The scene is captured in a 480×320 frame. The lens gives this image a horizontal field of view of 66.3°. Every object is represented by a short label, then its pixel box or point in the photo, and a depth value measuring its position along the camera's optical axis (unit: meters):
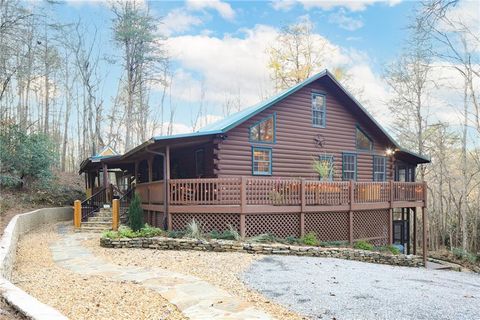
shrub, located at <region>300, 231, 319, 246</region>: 11.89
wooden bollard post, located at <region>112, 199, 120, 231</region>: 13.91
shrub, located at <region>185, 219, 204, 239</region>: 10.95
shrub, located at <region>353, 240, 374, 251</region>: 13.23
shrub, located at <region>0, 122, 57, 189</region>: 19.17
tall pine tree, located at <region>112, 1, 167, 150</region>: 29.95
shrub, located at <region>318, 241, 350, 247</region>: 12.07
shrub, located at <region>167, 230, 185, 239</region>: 11.03
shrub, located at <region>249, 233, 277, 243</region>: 11.22
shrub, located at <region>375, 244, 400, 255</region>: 13.89
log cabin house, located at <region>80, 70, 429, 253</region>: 11.89
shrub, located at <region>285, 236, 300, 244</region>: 11.71
